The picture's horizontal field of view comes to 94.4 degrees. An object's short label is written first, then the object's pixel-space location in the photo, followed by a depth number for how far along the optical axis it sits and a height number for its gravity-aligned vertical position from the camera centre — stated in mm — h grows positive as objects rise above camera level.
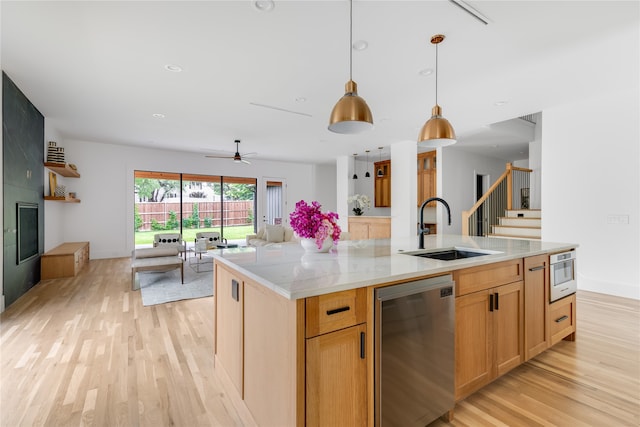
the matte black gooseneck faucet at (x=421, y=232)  2252 -162
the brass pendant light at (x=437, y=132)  2371 +644
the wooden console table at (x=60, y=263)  4844 -861
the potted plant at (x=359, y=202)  7874 +255
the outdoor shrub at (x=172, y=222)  7953 -274
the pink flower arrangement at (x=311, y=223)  1987 -78
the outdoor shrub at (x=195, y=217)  8211 -146
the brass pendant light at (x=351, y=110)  1869 +643
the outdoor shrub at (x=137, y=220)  7497 -208
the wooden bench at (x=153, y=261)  4340 -765
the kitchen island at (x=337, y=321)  1205 -561
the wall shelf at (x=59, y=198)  5073 +241
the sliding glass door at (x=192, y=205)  7719 +180
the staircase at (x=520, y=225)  5777 -273
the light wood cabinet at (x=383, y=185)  8813 +795
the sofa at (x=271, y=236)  6344 -542
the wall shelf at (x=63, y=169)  5101 +783
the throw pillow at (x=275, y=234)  6344 -479
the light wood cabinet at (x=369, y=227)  7195 -387
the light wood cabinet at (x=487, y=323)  1720 -703
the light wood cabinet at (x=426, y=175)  7754 +963
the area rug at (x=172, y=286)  3944 -1126
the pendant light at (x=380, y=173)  8633 +1142
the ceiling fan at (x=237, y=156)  6513 +1223
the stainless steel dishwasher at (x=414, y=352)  1359 -694
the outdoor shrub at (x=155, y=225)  7801 -351
